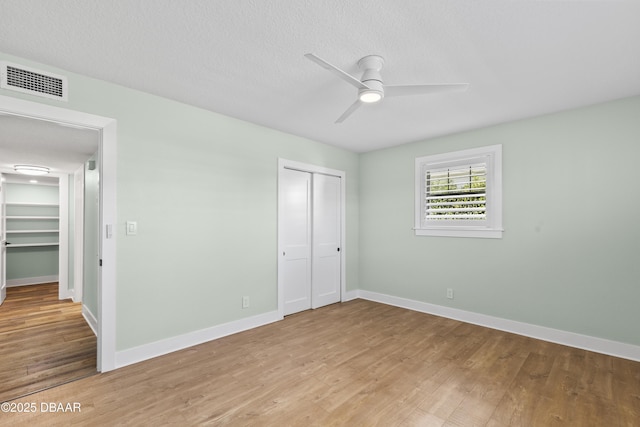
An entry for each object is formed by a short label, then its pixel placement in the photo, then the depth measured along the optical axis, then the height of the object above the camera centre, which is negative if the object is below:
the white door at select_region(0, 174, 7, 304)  4.85 -0.65
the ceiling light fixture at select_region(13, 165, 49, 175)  4.94 +0.74
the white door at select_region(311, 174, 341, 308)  4.62 -0.43
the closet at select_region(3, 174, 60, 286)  6.12 -0.40
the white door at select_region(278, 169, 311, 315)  4.20 -0.37
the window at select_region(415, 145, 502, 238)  3.79 +0.29
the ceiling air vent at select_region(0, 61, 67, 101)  2.21 +1.03
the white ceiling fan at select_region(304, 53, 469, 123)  2.22 +0.97
